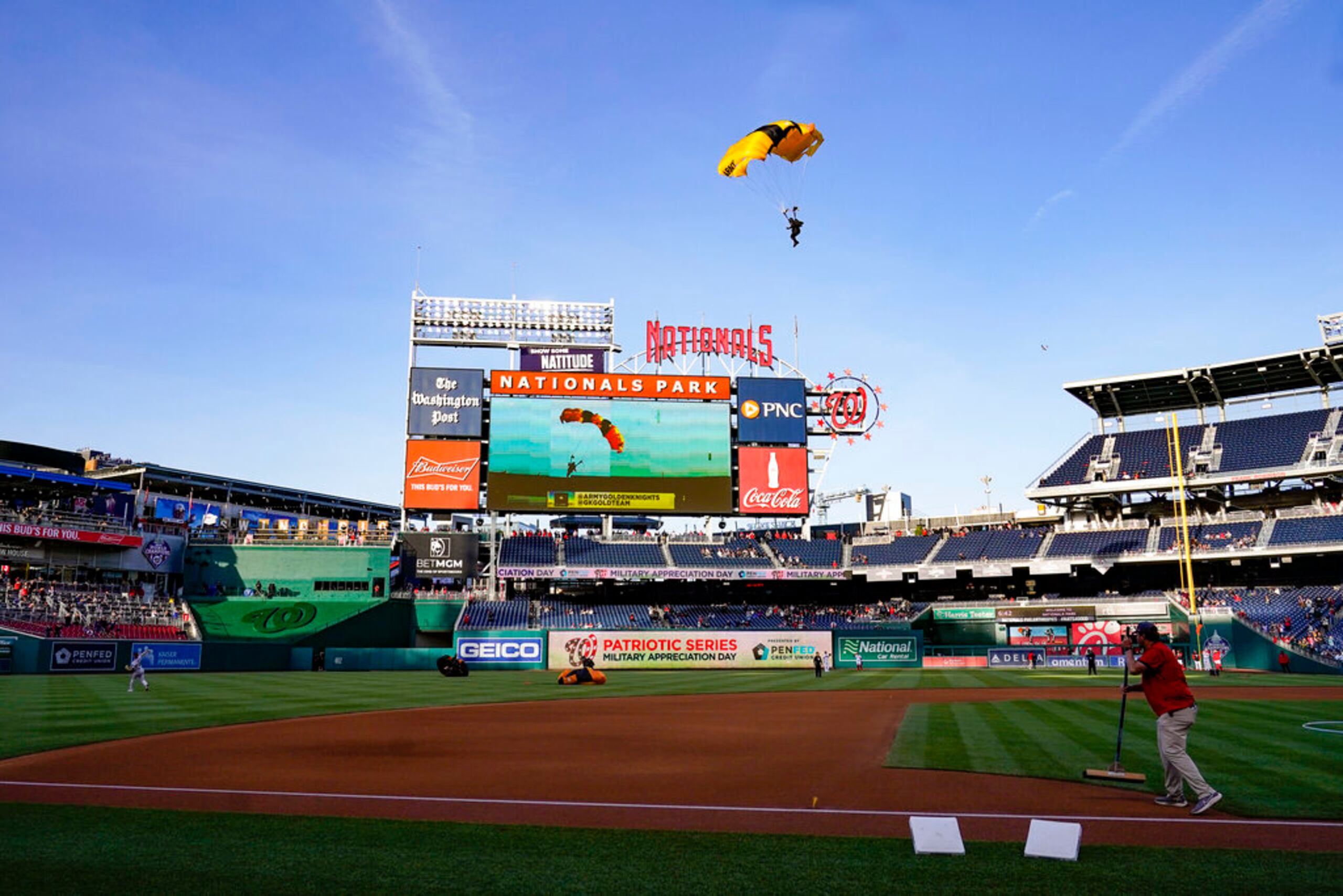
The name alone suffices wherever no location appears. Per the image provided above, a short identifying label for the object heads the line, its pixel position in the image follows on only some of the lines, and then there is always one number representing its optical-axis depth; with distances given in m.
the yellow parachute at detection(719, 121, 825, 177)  28.84
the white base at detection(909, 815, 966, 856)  7.43
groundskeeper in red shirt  9.43
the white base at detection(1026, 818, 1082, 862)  7.23
